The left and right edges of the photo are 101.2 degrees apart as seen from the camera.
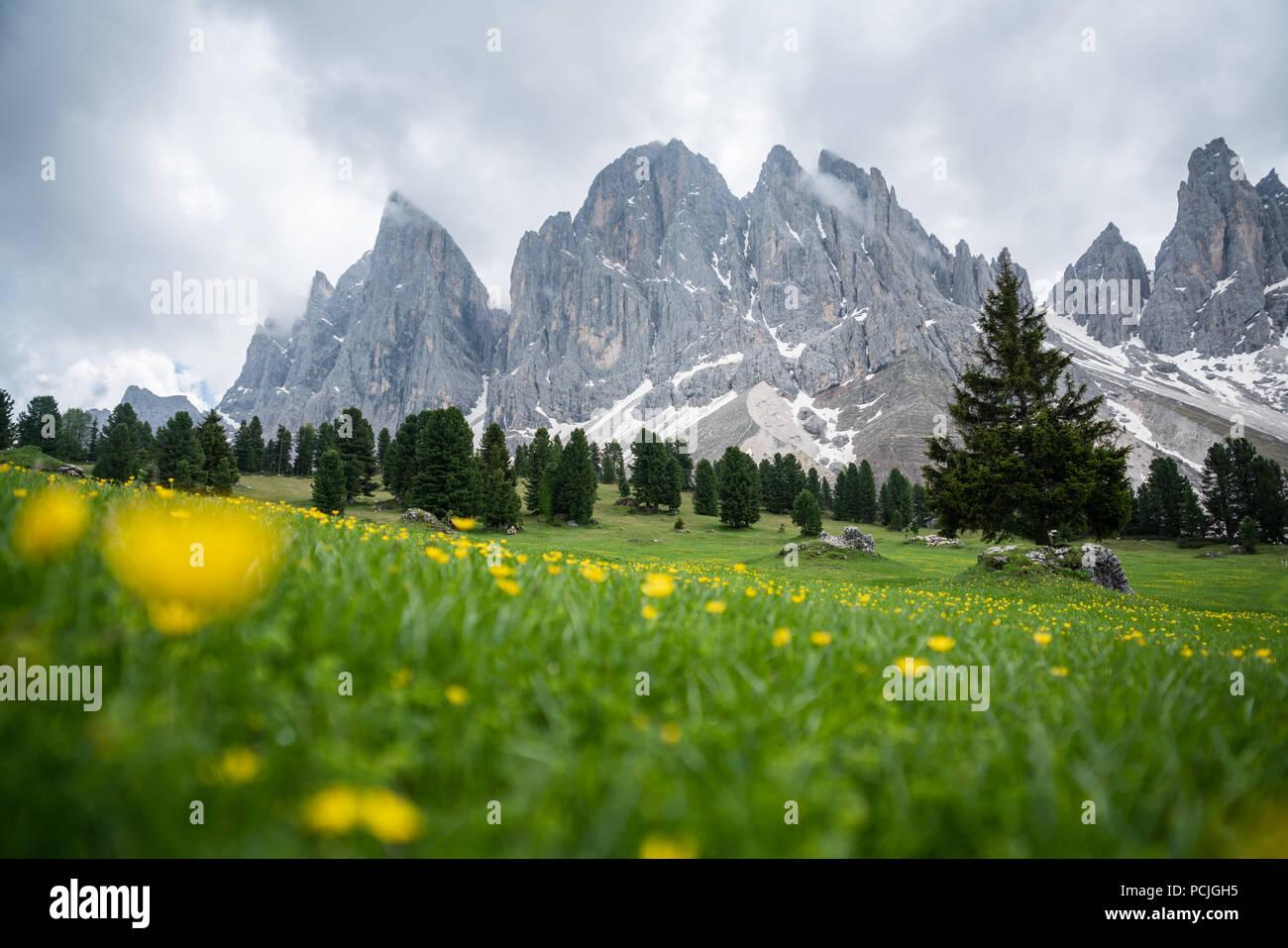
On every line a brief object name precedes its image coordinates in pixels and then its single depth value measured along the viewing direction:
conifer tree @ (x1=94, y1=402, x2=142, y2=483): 61.88
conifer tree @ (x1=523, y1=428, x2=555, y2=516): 78.00
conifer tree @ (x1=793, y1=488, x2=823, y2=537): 57.00
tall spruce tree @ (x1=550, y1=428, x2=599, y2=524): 59.22
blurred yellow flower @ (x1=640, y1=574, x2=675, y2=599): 3.25
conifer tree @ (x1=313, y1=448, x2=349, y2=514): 50.31
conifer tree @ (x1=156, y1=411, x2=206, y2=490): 46.41
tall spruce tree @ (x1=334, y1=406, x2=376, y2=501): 66.75
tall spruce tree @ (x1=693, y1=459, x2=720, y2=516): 78.81
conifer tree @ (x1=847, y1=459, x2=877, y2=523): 91.50
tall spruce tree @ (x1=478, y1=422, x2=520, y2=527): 50.00
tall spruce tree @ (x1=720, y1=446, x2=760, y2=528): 64.94
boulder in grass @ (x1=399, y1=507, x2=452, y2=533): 39.58
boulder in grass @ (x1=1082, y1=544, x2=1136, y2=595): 17.23
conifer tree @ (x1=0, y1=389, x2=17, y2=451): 67.07
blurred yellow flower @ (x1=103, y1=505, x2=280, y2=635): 1.86
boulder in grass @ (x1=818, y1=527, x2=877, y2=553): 34.56
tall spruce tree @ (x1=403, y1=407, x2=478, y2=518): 46.00
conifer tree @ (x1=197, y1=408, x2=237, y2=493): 49.75
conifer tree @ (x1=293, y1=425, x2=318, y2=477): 95.38
